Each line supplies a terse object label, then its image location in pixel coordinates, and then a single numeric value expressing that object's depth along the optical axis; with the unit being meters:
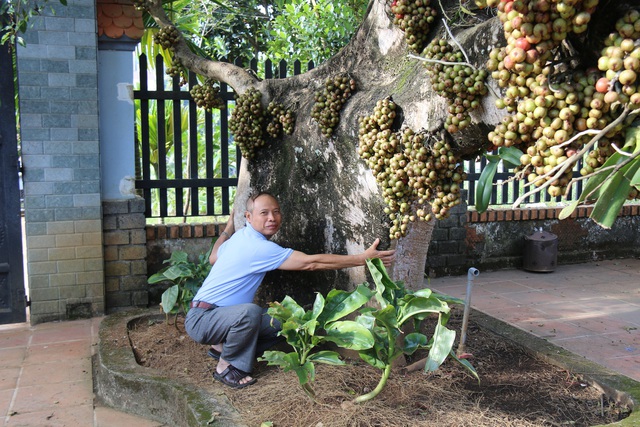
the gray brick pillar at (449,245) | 7.10
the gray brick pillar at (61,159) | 5.28
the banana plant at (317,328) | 2.98
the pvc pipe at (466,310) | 3.70
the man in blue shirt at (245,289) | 3.65
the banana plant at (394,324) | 3.01
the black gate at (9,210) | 5.31
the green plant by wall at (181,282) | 4.56
